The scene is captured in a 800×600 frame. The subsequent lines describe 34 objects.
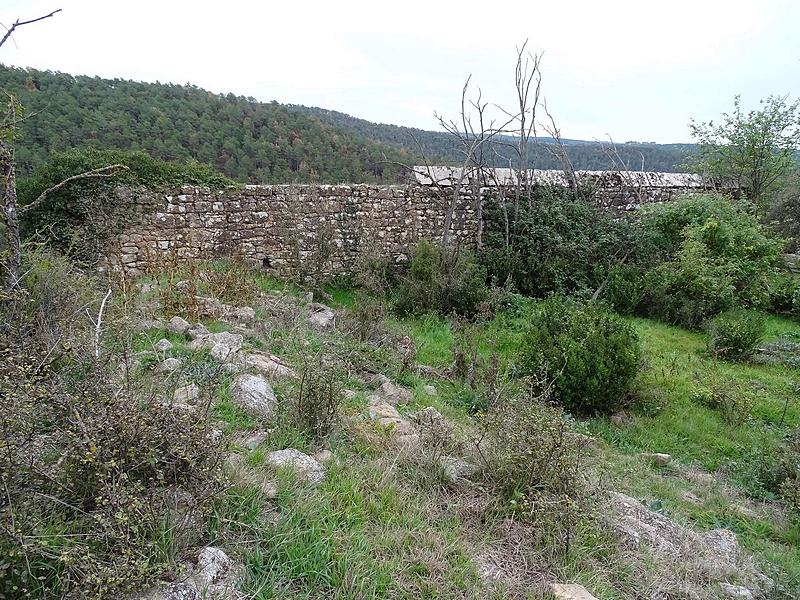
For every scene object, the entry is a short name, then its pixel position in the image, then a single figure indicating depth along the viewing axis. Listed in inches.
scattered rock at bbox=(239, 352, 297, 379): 147.3
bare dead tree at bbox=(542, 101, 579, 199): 402.3
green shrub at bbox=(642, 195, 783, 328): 300.5
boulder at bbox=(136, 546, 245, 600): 65.1
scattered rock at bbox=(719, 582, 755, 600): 97.0
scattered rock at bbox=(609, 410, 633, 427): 185.0
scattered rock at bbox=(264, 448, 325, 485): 97.4
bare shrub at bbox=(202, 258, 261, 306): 234.7
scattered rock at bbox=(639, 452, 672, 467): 160.6
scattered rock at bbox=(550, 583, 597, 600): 81.0
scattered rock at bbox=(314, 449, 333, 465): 106.8
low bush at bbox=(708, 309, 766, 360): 246.2
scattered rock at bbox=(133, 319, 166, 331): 164.9
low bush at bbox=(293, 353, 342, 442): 117.2
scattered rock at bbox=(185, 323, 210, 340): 168.7
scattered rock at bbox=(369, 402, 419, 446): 124.7
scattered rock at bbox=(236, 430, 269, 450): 105.8
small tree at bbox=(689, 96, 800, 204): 431.8
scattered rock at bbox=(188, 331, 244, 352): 156.1
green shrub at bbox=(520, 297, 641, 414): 188.9
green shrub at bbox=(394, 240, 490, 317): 296.4
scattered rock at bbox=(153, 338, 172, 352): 145.9
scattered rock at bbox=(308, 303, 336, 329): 228.3
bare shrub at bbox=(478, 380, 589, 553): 97.2
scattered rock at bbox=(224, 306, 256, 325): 203.2
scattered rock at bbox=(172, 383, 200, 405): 112.5
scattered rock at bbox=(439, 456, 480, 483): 112.7
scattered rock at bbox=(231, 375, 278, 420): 122.0
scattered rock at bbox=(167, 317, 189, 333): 172.2
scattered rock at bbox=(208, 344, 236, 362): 144.0
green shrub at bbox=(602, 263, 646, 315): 320.2
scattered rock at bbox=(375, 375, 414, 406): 164.6
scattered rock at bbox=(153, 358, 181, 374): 125.5
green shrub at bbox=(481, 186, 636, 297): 352.8
